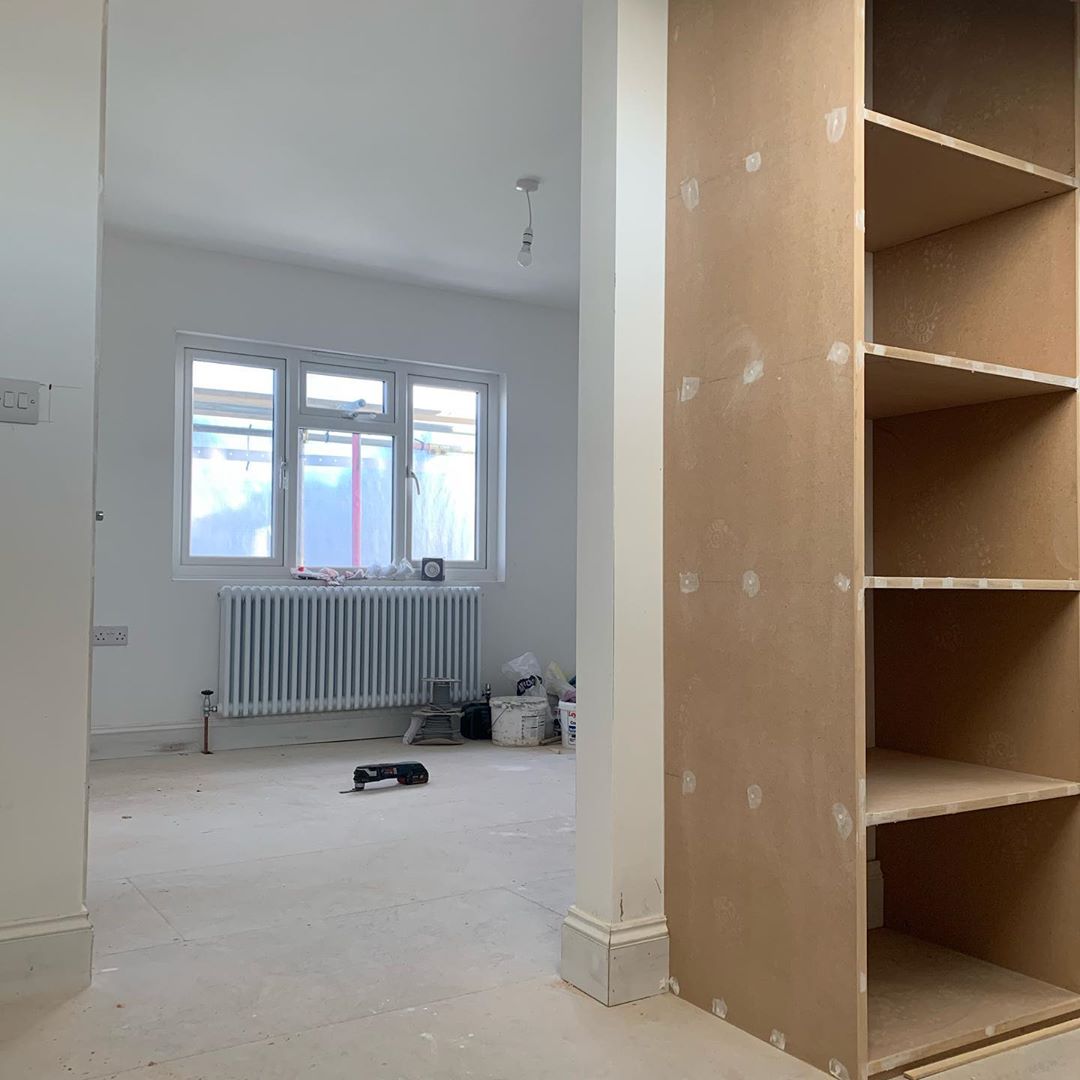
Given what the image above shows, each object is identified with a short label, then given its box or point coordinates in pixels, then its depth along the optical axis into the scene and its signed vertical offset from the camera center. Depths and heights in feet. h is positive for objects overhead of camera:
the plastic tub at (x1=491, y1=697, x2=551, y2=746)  17.92 -2.70
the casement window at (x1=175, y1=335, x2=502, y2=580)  17.49 +1.87
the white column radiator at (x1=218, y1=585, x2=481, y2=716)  16.89 -1.39
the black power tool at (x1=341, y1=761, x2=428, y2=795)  13.79 -2.84
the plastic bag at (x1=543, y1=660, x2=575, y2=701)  19.19 -2.14
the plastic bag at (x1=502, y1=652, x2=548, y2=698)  18.92 -2.02
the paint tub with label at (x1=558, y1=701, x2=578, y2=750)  17.40 -2.62
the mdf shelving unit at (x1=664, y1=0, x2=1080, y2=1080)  5.73 +0.32
